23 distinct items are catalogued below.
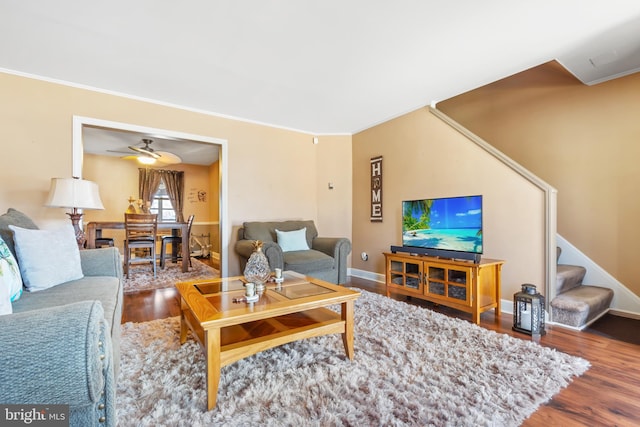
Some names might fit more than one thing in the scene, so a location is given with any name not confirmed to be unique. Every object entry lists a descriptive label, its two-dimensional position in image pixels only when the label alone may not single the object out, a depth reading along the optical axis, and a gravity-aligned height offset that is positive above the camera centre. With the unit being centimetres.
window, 682 +21
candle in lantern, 228 -83
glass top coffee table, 139 -59
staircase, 241 -74
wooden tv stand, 253 -64
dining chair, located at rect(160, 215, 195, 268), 501 -48
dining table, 405 -27
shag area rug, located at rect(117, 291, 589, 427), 131 -91
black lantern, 224 -76
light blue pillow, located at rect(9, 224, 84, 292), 168 -27
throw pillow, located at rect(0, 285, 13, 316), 98 -30
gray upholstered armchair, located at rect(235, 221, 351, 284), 329 -46
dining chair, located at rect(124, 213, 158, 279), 430 -30
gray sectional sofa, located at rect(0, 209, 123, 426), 70 -37
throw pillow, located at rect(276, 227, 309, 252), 378 -34
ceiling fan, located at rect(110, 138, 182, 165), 501 +109
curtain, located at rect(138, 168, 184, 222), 660 +70
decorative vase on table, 196 -38
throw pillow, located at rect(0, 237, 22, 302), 131 -28
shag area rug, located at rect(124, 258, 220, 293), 390 -96
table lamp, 261 +19
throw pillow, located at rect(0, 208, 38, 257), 174 -6
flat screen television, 276 -9
